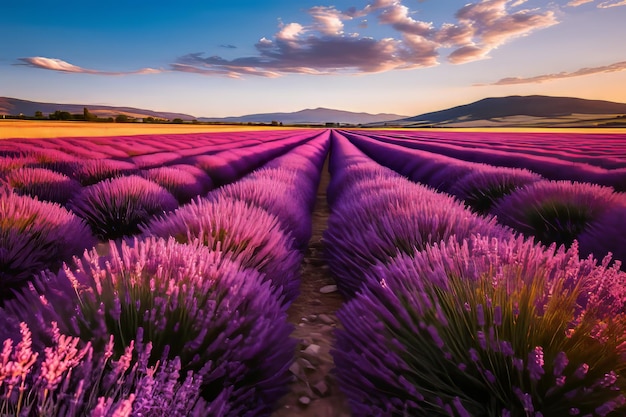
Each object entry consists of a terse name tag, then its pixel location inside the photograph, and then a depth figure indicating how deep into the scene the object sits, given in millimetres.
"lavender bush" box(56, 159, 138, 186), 6191
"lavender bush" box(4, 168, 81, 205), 4527
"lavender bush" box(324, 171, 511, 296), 2203
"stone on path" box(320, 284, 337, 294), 2859
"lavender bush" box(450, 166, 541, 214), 5141
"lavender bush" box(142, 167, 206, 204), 5445
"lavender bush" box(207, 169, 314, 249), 3314
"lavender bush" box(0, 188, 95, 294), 2375
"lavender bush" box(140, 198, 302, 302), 2131
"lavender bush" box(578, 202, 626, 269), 2473
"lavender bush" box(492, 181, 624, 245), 3314
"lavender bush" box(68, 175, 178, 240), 4074
